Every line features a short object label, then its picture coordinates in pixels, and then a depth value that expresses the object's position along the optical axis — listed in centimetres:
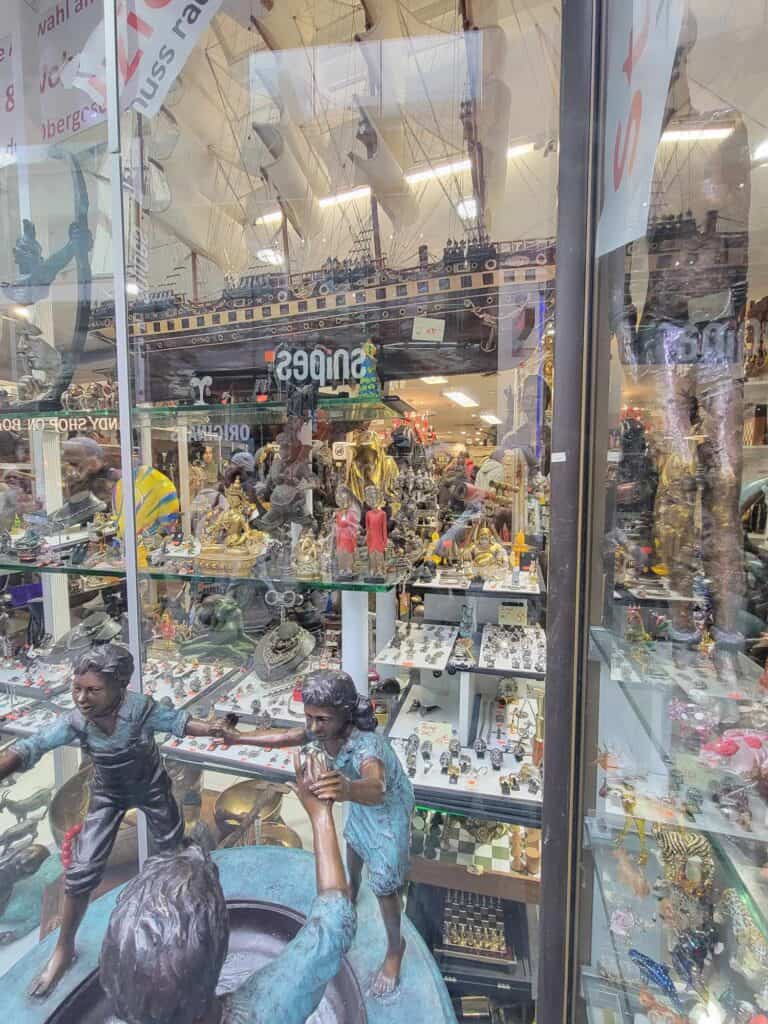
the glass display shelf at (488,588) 114
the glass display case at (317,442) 100
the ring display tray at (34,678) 129
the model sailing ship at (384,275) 121
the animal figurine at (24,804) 113
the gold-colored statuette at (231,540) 118
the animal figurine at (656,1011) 54
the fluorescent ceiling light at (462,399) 140
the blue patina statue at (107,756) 58
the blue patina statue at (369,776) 53
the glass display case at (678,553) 54
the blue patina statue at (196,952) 33
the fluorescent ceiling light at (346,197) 176
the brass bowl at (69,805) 106
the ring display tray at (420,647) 116
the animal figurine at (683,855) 59
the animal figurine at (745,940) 51
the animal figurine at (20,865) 94
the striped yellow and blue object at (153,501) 105
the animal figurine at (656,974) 56
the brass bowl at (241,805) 108
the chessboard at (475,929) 93
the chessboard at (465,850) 106
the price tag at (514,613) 120
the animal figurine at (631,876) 66
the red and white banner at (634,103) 44
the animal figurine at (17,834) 105
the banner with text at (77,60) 78
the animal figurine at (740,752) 57
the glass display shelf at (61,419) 124
